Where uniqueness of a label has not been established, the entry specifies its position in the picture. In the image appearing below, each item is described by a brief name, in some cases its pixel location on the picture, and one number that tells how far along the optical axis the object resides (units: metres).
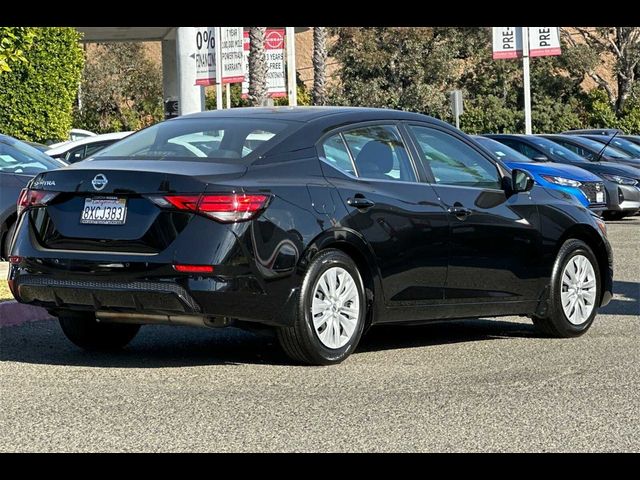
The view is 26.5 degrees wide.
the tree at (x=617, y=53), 57.31
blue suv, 20.69
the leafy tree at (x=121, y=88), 67.56
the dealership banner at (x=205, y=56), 25.71
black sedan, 7.89
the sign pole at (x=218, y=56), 25.45
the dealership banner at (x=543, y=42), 38.00
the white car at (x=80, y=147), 20.98
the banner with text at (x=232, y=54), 26.77
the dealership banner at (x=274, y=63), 33.12
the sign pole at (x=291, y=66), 32.59
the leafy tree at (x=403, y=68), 57.53
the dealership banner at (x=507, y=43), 38.09
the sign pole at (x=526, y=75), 38.12
